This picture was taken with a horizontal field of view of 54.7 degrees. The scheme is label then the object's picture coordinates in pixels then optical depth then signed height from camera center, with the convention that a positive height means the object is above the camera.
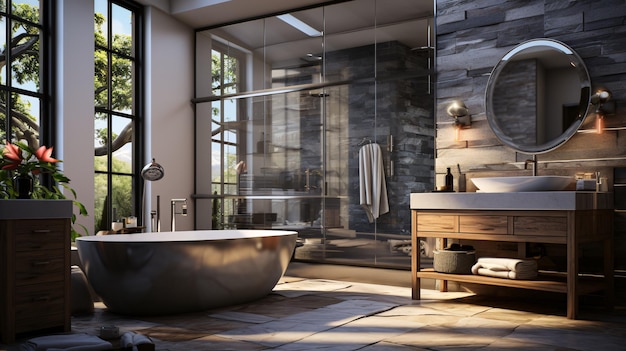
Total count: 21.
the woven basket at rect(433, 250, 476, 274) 4.31 -0.60
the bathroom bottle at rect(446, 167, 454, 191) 4.65 -0.02
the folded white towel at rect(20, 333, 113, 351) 2.38 -0.68
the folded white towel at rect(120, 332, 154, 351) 2.31 -0.64
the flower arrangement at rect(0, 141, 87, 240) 3.42 +0.06
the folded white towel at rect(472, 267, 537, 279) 4.00 -0.65
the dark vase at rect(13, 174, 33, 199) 3.34 -0.04
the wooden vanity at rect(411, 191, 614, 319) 3.74 -0.32
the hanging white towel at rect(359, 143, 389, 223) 5.14 -0.04
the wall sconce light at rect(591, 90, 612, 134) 4.14 +0.51
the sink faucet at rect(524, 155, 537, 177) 4.42 +0.11
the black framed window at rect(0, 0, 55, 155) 4.73 +0.86
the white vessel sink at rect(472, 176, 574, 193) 4.01 -0.04
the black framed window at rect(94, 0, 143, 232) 5.57 +0.65
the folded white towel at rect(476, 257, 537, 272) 4.01 -0.58
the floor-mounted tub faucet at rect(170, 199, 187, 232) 4.90 -0.28
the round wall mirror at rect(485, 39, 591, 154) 4.29 +0.60
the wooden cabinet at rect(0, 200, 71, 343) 3.08 -0.51
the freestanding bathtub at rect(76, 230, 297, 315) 3.64 -0.58
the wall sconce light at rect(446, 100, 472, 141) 4.79 +0.48
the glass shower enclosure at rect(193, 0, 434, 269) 5.09 +0.47
